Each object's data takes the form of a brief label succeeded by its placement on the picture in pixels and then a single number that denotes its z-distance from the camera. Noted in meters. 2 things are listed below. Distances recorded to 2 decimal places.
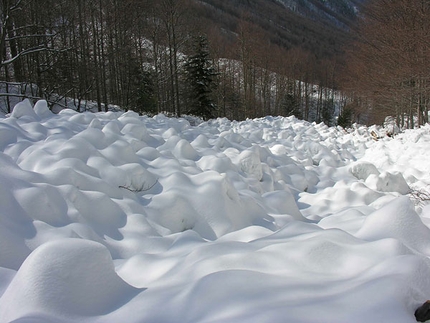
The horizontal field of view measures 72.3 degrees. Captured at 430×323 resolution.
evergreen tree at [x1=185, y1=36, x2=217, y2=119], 17.45
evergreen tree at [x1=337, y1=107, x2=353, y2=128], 27.15
